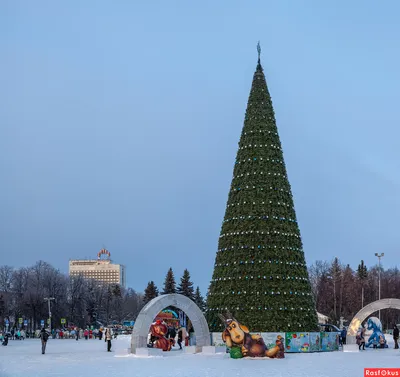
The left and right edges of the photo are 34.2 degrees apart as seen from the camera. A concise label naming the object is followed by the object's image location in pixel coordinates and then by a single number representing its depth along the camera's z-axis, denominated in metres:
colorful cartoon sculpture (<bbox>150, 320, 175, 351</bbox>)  32.62
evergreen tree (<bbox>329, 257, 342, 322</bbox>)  95.01
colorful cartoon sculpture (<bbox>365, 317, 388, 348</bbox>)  37.28
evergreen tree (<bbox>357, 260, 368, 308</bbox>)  104.56
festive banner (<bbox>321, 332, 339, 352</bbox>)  35.56
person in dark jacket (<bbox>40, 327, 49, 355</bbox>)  32.41
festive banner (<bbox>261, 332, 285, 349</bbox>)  32.81
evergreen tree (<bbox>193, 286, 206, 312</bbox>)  97.66
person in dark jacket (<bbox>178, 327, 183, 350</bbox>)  36.60
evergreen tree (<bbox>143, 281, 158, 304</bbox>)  106.18
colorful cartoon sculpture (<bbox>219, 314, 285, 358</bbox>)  28.39
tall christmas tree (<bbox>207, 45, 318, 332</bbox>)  34.56
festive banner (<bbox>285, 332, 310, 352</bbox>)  33.81
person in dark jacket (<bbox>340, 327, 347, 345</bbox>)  43.00
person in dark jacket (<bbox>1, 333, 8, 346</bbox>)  47.19
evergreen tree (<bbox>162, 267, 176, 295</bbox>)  94.31
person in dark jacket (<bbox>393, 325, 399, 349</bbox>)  35.75
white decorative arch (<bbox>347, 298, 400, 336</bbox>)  36.38
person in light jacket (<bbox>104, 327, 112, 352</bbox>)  35.56
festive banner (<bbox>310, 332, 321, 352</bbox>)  34.59
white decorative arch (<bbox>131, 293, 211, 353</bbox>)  30.30
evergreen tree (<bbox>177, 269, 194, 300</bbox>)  93.69
